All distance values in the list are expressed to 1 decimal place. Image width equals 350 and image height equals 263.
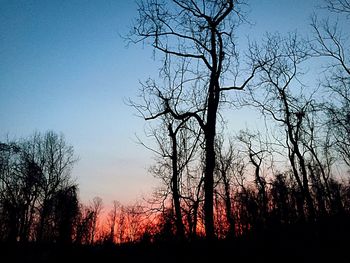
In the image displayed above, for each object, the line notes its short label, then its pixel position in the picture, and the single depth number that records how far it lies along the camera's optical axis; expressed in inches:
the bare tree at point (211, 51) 411.2
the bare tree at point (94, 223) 2347.2
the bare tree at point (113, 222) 2638.3
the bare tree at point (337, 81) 483.8
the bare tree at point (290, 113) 757.5
